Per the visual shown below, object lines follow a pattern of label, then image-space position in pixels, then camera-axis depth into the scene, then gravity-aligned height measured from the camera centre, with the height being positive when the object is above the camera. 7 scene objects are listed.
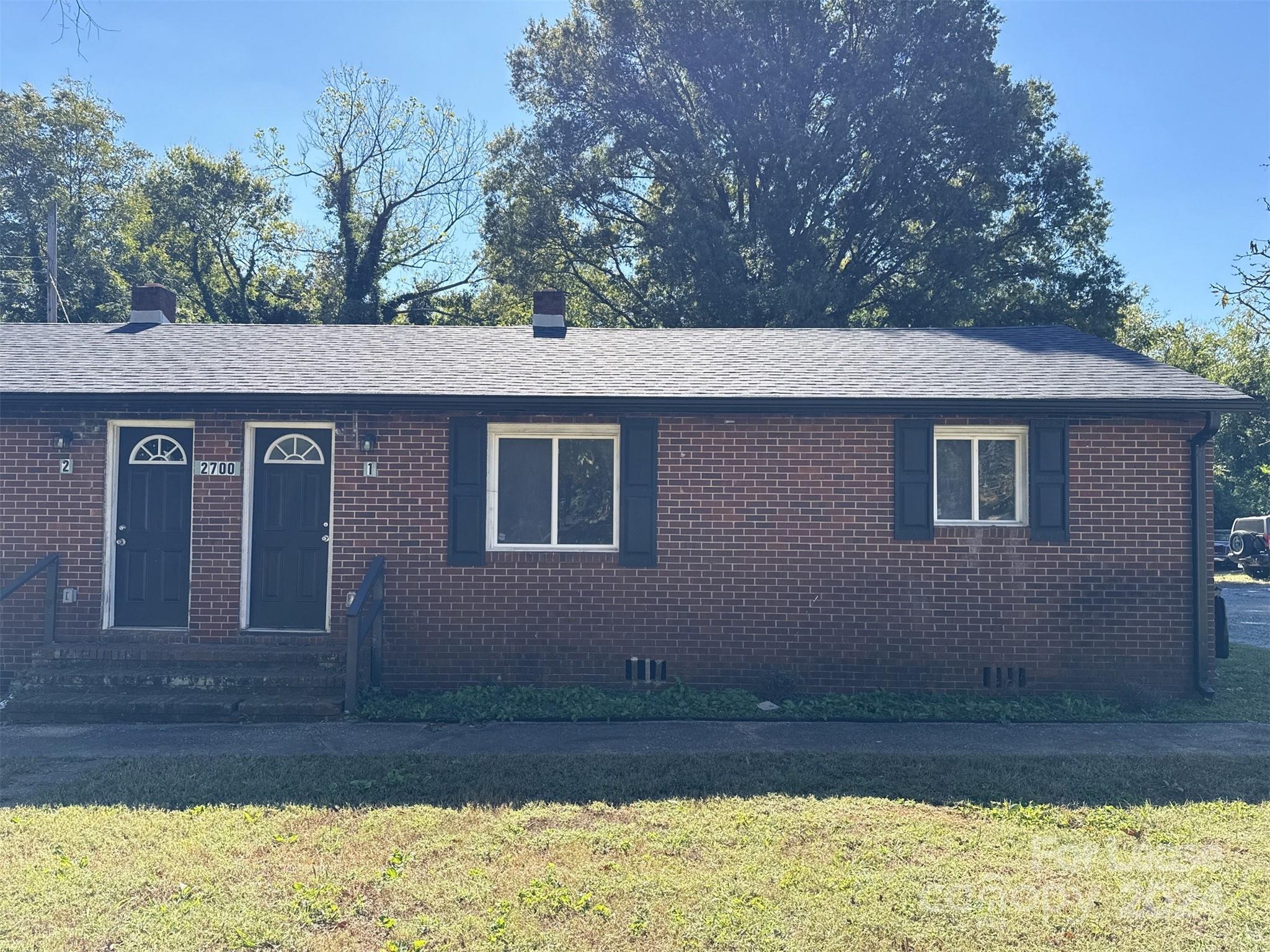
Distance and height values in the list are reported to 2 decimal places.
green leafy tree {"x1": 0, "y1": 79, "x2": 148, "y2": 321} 26.27 +9.34
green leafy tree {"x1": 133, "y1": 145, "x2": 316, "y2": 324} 27.02 +8.25
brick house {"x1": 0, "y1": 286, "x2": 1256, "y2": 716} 8.45 -0.21
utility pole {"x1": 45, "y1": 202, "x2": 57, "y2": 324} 20.77 +5.71
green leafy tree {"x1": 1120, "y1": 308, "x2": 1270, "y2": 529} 32.28 +3.33
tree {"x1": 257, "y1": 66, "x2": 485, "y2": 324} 27.70 +9.52
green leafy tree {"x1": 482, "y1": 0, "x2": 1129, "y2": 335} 21.38 +8.57
